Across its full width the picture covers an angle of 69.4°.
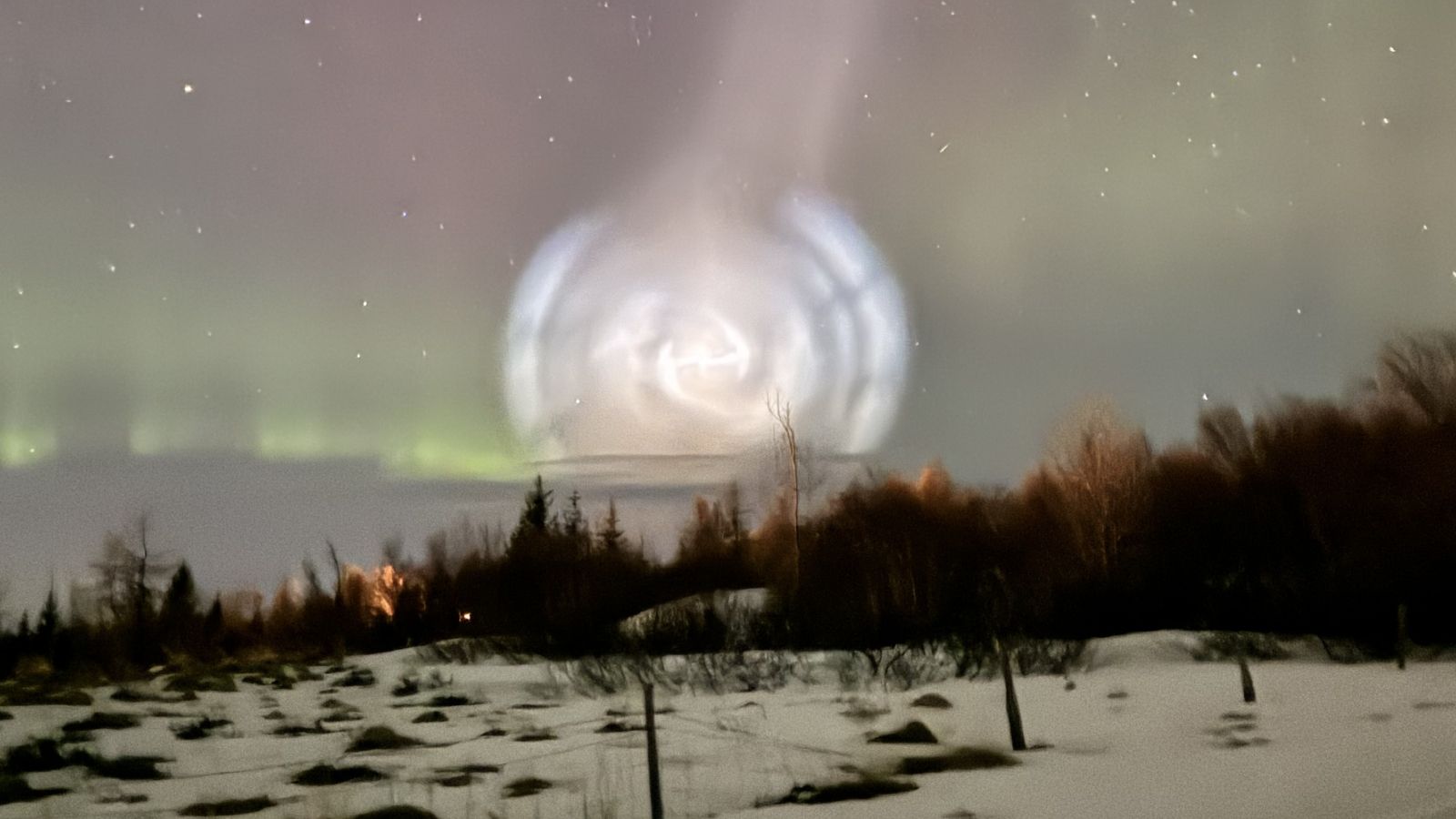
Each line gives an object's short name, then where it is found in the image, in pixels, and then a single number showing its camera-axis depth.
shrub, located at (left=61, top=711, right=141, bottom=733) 8.10
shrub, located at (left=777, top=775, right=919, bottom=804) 6.09
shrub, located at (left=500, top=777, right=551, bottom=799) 6.61
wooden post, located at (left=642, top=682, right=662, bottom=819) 5.81
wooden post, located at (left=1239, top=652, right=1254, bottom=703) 9.02
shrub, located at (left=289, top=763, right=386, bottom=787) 6.95
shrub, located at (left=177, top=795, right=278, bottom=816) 6.07
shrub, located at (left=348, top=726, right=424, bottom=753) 8.26
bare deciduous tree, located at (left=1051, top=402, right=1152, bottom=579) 19.08
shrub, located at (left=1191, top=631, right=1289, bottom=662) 11.66
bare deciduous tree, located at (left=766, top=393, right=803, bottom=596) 14.36
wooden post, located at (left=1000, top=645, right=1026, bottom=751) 7.39
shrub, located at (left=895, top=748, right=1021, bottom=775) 6.77
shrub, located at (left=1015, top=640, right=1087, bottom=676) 11.02
